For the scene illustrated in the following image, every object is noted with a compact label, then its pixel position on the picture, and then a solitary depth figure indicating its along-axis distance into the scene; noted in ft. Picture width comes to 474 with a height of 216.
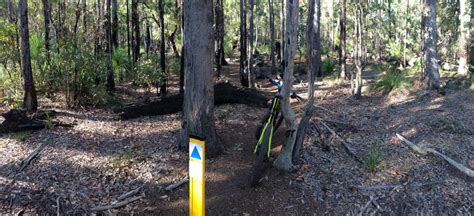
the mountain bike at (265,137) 17.31
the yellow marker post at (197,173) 11.50
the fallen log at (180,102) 29.25
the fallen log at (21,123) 24.09
